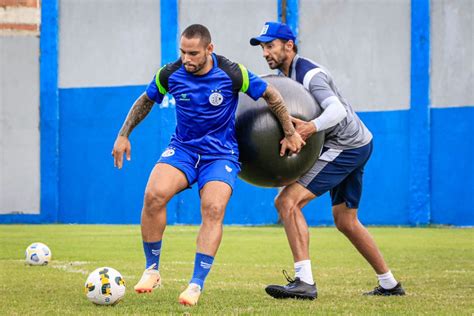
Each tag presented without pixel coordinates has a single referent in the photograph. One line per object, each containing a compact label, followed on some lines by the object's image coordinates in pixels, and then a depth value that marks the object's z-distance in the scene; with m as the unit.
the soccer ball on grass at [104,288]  12.02
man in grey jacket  13.31
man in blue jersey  12.66
